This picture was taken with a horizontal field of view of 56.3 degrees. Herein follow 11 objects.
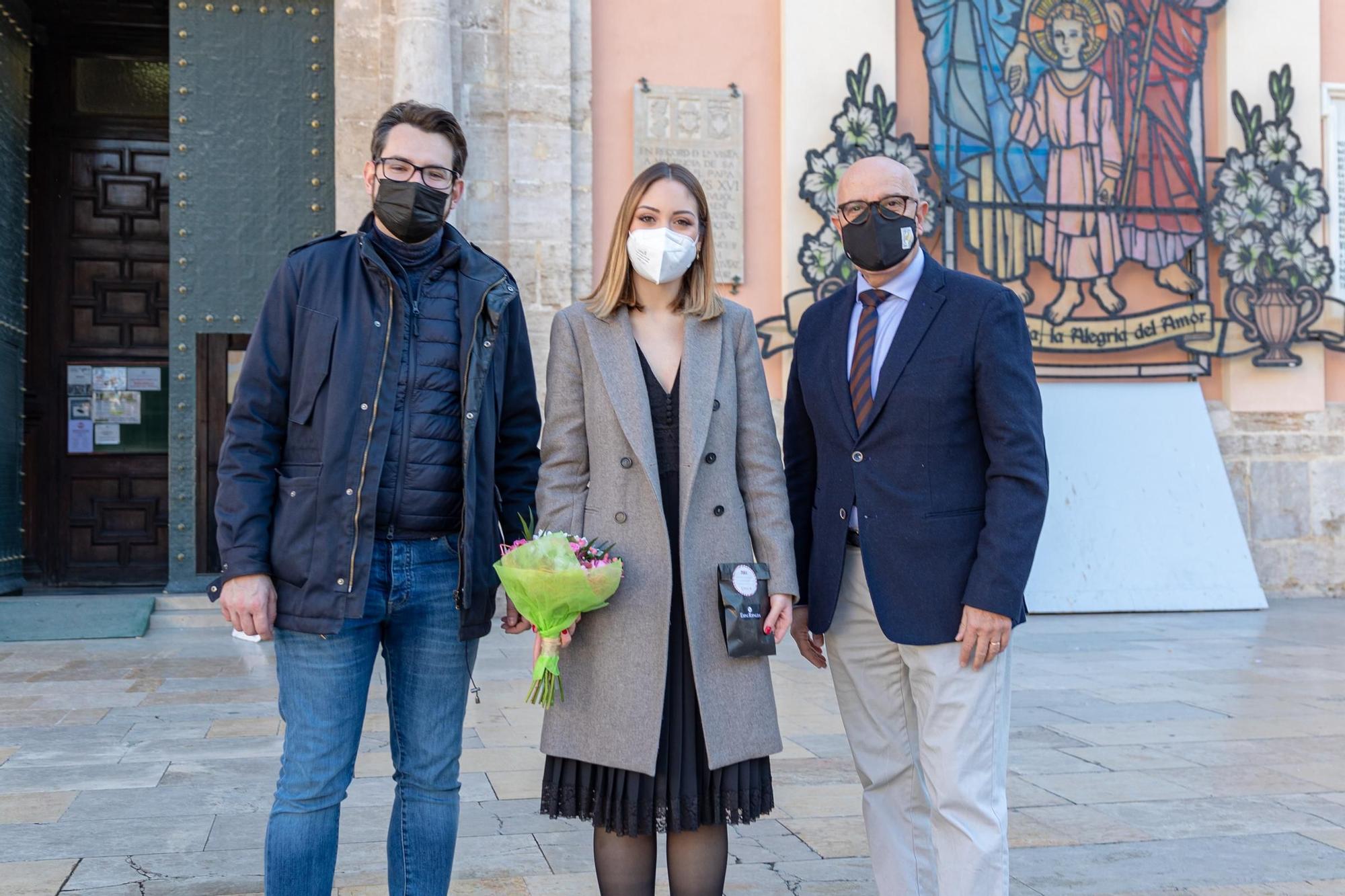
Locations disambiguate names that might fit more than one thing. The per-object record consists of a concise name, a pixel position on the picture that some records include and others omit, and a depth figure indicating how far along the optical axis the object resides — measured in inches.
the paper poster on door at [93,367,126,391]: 430.0
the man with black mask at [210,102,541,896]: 98.6
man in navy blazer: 102.3
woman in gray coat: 101.7
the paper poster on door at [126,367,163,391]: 431.5
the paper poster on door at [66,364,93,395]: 427.8
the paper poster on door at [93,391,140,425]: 430.0
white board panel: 355.6
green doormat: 304.3
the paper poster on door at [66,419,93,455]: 426.9
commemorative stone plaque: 346.6
